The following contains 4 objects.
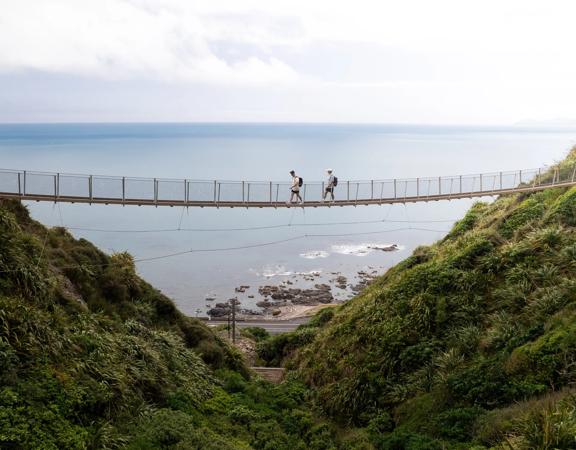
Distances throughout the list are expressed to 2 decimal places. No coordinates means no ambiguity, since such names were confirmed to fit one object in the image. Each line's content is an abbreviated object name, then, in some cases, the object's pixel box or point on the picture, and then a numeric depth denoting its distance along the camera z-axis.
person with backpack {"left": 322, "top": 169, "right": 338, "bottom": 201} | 17.80
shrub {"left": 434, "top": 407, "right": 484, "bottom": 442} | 10.12
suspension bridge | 14.69
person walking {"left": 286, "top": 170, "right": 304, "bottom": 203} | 17.42
